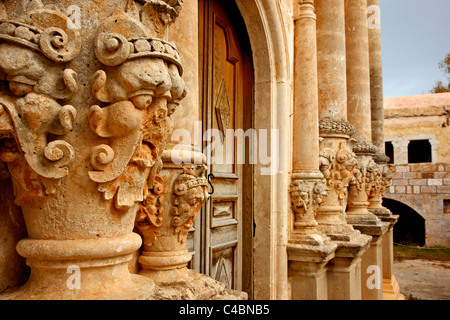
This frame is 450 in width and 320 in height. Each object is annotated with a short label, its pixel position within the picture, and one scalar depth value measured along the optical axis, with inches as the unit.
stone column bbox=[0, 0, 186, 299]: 56.7
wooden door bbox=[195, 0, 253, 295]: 145.4
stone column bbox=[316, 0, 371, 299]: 198.8
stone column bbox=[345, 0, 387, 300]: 264.7
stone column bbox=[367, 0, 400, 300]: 322.7
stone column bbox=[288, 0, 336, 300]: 174.4
